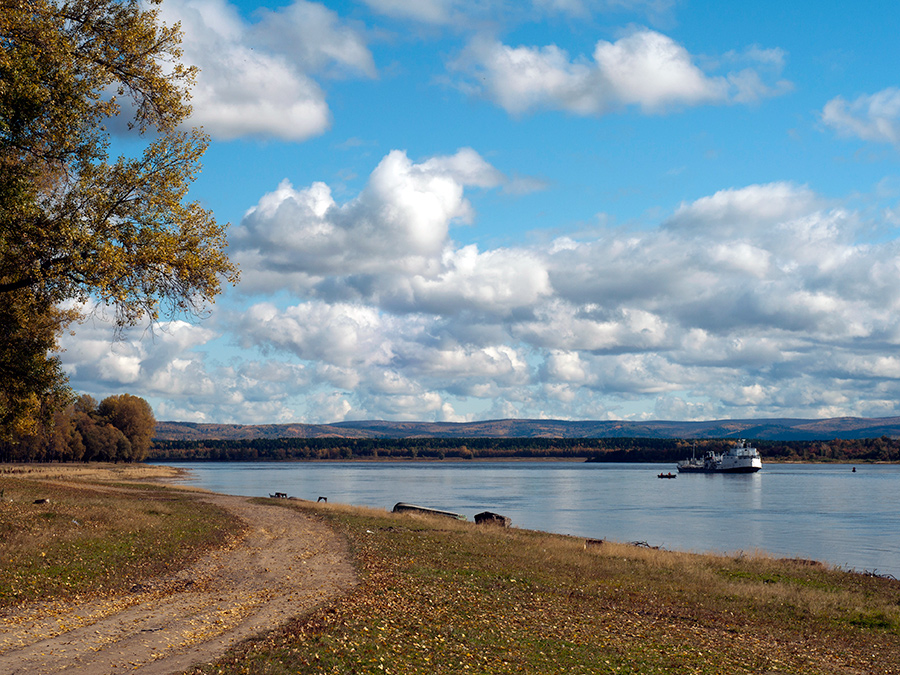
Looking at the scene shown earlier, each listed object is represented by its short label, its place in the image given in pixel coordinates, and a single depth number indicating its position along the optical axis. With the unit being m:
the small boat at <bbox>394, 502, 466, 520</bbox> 48.50
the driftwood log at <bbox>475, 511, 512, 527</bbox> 44.75
